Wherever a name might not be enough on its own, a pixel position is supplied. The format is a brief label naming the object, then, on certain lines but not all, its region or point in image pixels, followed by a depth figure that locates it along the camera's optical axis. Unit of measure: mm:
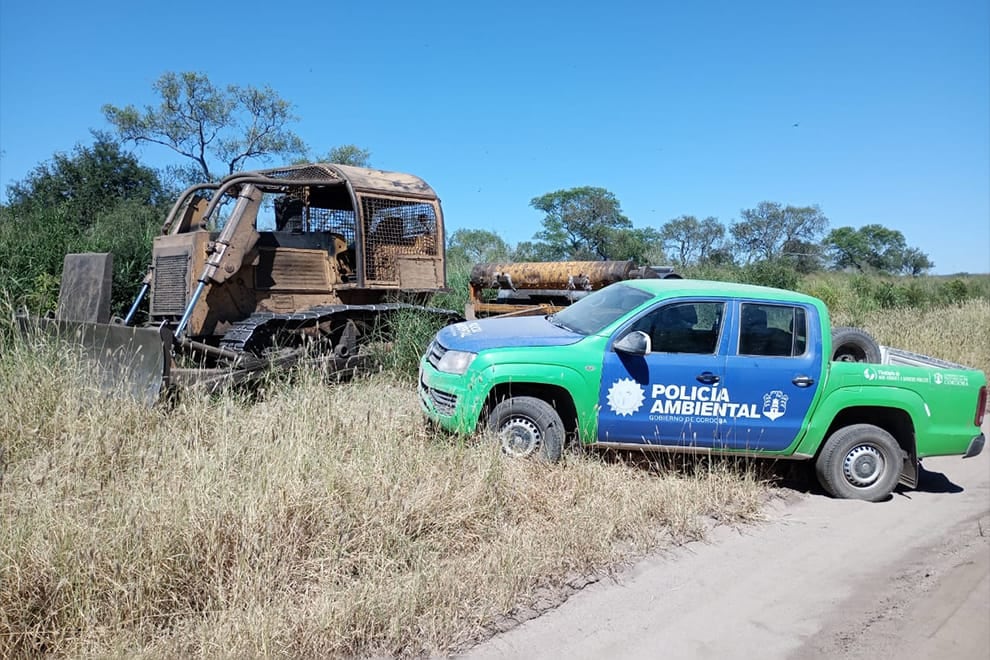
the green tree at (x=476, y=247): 21188
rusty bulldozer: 7219
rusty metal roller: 11898
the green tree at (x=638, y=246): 23717
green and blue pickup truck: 5617
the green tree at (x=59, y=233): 10297
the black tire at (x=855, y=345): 6617
